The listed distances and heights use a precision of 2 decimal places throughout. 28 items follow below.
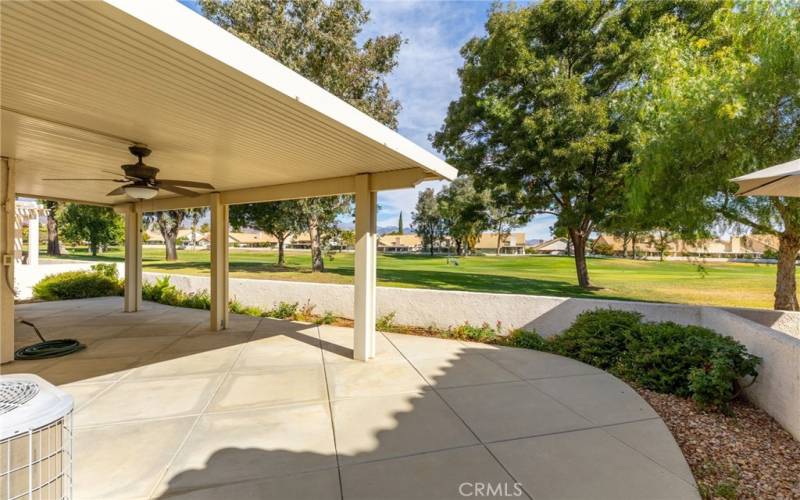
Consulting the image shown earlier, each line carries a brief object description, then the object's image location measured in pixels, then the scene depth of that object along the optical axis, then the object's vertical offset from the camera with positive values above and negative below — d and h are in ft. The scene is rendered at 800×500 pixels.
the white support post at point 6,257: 15.37 -0.77
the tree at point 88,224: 88.78 +4.57
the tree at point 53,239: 87.74 +0.36
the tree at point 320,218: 44.37 +3.59
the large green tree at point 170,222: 77.20 +4.81
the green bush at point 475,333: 20.43 -5.31
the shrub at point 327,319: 24.41 -5.41
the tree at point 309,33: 37.93 +23.70
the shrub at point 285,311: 26.14 -5.18
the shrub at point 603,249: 153.79 -1.13
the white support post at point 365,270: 16.60 -1.29
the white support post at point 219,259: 22.17 -1.11
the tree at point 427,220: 161.07 +11.96
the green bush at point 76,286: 32.81 -4.47
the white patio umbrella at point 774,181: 9.71 +2.14
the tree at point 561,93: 30.19 +14.72
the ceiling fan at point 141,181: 13.41 +2.47
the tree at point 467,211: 45.85 +4.64
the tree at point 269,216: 46.57 +3.94
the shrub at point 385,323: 22.71 -5.26
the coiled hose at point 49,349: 16.55 -5.43
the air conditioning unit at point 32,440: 3.84 -2.35
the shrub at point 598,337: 16.08 -4.50
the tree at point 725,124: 15.85 +6.18
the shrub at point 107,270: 36.68 -3.12
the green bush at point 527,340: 18.98 -5.36
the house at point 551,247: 231.30 -0.75
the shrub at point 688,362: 11.77 -4.35
